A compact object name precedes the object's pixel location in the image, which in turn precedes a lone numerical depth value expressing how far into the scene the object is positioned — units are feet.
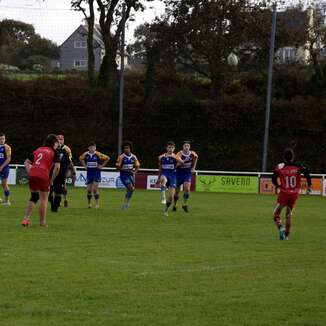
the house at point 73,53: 227.81
